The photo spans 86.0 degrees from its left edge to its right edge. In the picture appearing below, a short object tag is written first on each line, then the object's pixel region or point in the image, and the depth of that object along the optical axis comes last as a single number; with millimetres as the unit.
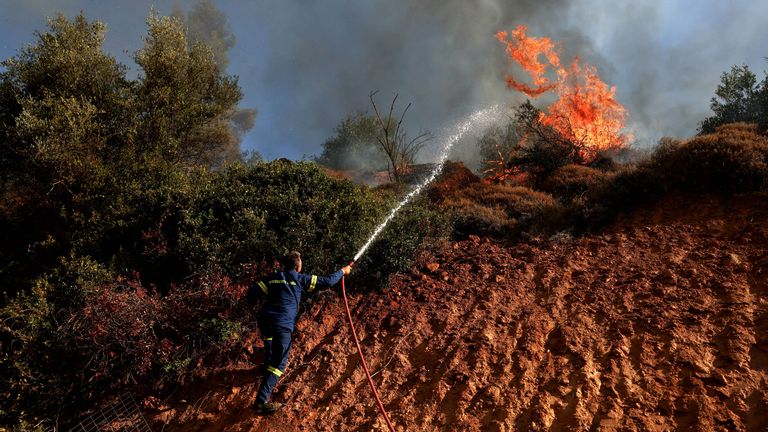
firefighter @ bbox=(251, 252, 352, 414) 5793
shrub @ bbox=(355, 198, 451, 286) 8422
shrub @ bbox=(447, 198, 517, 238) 11109
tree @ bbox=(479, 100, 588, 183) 18172
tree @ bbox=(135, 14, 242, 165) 12898
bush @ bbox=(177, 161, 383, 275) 7977
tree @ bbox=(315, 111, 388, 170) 43691
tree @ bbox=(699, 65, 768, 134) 19859
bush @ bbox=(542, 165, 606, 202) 13734
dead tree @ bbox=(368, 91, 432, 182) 18303
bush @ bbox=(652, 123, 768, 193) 9227
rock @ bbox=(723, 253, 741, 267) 7031
